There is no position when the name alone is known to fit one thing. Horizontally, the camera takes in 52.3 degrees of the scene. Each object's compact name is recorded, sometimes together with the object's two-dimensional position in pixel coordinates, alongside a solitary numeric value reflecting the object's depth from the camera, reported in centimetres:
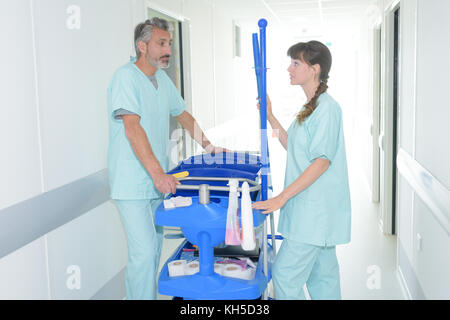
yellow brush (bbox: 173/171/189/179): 210
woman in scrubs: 202
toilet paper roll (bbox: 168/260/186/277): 205
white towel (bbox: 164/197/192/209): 190
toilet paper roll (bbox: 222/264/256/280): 202
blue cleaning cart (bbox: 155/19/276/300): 188
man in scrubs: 231
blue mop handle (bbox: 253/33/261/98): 201
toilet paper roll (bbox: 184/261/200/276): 206
